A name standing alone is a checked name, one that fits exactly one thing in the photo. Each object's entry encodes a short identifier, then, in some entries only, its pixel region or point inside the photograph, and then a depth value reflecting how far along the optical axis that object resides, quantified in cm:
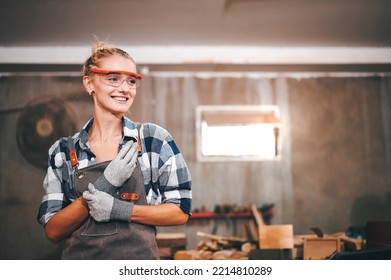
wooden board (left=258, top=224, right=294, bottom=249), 292
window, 444
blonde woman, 179
